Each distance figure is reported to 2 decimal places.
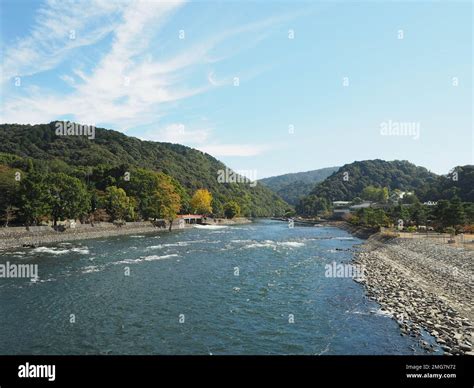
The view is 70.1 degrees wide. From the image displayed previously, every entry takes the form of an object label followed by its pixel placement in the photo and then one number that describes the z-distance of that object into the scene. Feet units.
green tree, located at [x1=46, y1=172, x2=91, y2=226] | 178.90
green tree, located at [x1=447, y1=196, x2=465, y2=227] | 167.02
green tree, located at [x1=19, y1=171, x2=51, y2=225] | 162.20
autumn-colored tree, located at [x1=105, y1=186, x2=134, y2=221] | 225.56
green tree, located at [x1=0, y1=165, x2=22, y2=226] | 161.79
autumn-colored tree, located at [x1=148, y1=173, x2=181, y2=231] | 265.34
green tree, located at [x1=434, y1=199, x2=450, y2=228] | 171.79
